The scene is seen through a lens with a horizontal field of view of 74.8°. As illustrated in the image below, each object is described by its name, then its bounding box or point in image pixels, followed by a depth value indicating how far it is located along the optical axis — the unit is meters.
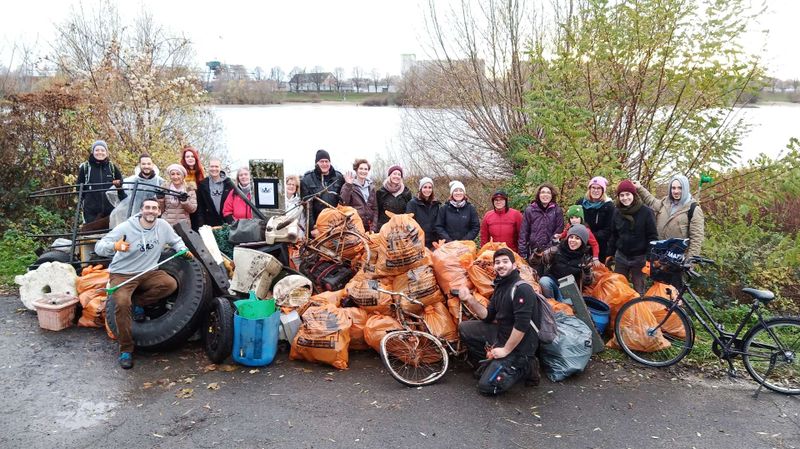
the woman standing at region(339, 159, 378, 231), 6.64
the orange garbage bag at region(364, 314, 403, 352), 5.08
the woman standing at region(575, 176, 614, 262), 5.76
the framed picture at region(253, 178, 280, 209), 7.51
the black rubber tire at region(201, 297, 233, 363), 4.94
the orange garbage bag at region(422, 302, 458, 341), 5.11
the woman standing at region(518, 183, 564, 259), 5.88
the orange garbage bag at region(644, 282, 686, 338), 5.11
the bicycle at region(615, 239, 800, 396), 4.57
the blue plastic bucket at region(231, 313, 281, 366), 4.94
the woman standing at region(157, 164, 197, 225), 6.64
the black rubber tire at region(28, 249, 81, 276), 6.63
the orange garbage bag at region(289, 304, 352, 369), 4.93
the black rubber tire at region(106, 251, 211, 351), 5.12
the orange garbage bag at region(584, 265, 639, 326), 5.47
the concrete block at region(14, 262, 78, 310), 6.10
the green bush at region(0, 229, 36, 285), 7.71
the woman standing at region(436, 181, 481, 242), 6.31
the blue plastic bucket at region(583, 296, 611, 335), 5.46
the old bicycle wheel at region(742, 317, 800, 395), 4.51
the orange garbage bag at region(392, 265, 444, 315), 5.25
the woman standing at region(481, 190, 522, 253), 6.24
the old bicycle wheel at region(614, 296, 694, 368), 5.09
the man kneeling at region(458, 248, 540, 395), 4.37
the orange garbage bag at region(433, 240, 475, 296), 5.34
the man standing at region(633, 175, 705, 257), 5.52
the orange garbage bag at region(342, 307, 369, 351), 5.19
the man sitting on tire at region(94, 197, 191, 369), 4.97
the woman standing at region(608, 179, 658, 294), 5.52
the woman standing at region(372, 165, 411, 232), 6.59
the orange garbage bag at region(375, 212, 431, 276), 5.30
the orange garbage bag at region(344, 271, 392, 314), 5.30
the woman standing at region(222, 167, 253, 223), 6.98
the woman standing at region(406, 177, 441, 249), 6.33
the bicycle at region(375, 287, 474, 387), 4.85
